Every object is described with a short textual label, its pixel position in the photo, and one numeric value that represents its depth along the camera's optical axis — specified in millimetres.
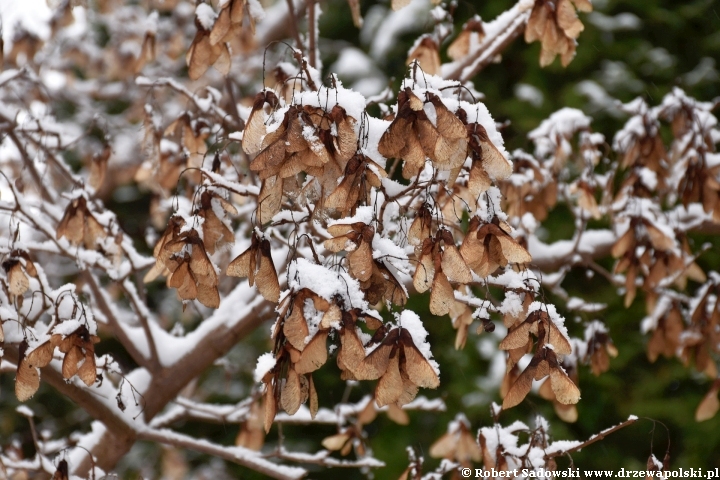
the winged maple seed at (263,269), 1585
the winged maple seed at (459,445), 1843
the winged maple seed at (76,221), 1768
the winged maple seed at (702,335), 1916
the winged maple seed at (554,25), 1743
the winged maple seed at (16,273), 1670
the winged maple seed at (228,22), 1675
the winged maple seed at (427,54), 1865
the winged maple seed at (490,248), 1585
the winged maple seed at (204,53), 1718
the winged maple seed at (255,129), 1594
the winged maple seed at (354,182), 1559
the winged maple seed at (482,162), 1576
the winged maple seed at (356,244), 1562
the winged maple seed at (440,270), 1572
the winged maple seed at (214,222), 1636
